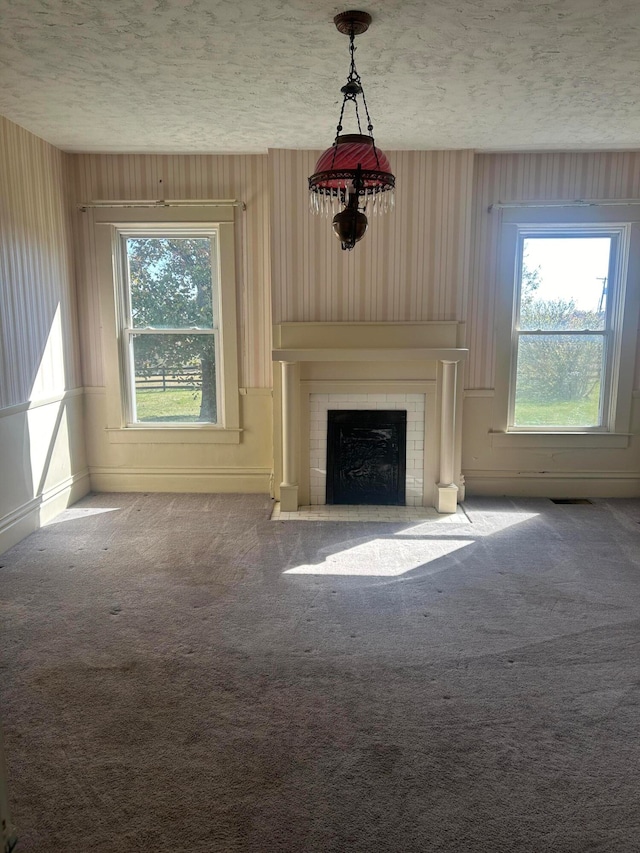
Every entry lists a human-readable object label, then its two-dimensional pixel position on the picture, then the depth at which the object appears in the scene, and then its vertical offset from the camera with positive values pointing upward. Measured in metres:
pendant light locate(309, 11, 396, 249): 2.51 +0.59
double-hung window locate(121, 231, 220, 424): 5.04 -0.07
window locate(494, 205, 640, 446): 4.87 -0.02
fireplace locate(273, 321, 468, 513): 4.67 -0.56
